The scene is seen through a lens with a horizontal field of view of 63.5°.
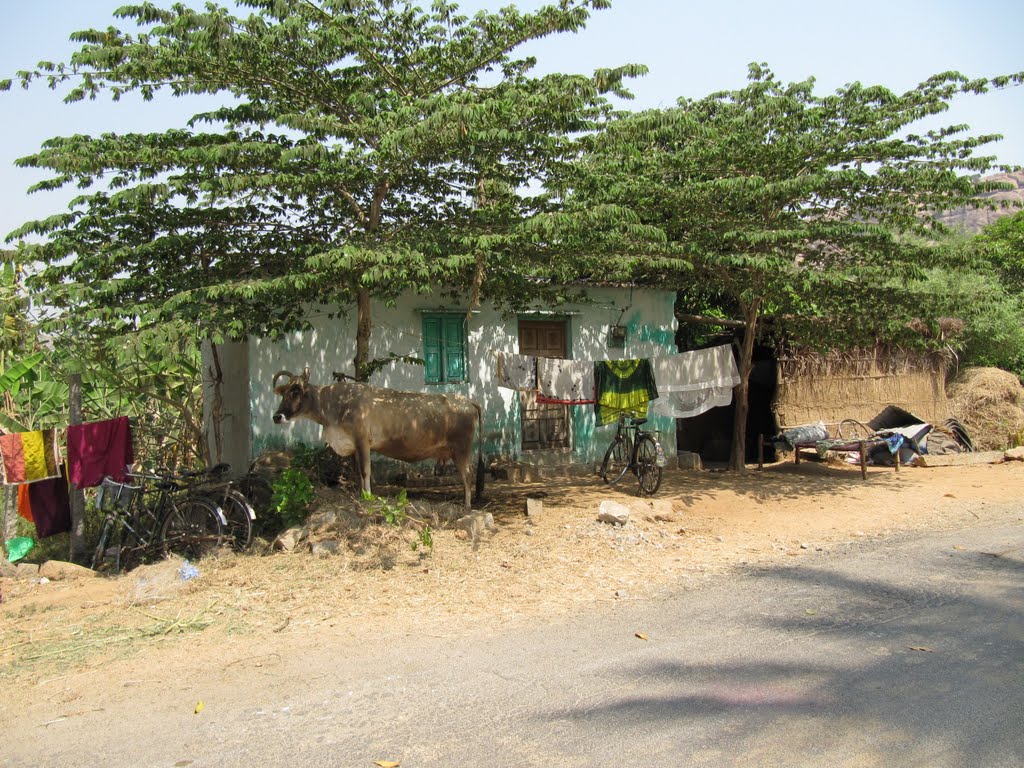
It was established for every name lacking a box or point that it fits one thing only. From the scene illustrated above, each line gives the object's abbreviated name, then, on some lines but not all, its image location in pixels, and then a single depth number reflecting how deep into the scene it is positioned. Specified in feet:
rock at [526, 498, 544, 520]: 32.01
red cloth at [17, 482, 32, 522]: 29.35
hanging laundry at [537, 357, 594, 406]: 35.60
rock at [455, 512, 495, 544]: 28.31
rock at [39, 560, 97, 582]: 27.32
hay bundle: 53.01
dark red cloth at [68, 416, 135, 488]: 28.25
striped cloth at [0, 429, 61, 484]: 27.94
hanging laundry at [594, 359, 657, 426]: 37.11
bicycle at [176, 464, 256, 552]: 27.32
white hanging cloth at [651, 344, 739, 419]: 38.34
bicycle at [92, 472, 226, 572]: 27.17
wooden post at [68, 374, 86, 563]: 28.94
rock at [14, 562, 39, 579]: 27.73
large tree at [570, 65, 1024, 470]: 35.42
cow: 29.63
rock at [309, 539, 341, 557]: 26.12
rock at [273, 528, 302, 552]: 26.89
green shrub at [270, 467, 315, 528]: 28.48
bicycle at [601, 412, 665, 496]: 37.78
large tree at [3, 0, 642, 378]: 25.55
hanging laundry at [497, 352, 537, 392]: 34.91
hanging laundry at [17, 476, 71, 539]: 29.40
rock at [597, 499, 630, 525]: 29.91
